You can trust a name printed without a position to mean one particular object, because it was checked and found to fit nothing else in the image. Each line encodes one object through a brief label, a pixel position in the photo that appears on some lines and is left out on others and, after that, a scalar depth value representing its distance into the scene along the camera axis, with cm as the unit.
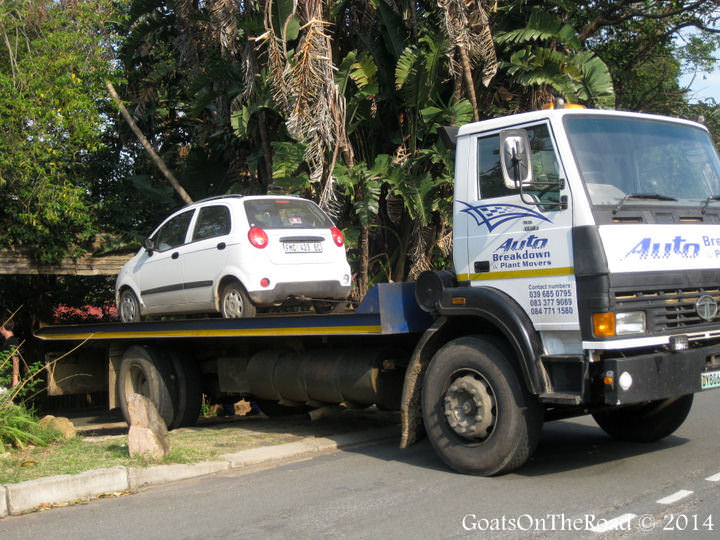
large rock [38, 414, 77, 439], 835
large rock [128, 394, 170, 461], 692
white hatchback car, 877
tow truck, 559
